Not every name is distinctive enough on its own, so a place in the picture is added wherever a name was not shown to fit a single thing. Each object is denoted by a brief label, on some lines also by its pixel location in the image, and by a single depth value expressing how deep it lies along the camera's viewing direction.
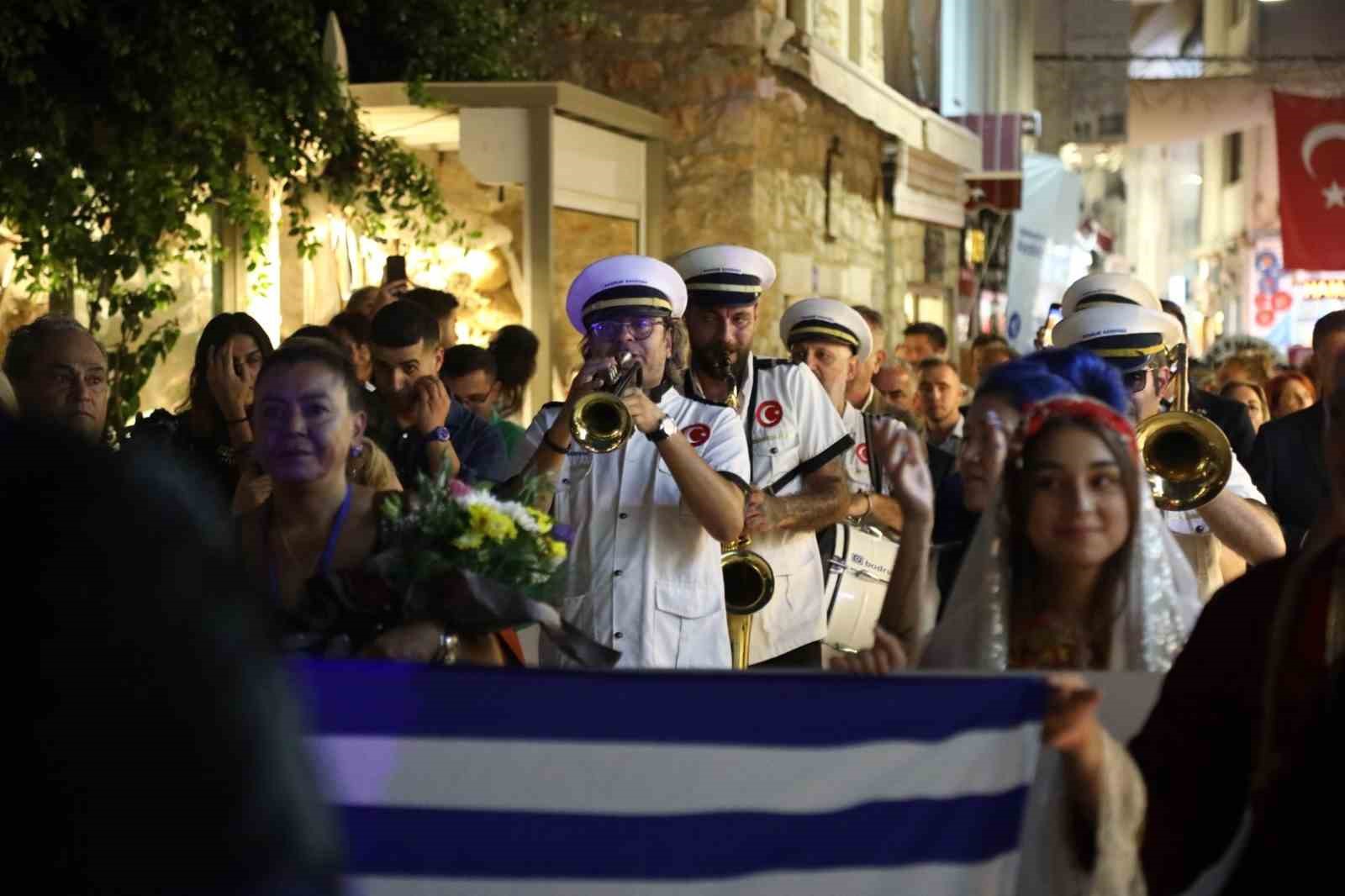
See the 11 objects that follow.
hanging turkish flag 17.59
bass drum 6.16
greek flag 3.07
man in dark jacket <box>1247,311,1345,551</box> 6.58
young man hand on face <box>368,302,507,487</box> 5.55
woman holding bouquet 3.73
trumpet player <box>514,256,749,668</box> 5.01
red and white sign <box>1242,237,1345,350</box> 33.09
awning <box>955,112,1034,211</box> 21.64
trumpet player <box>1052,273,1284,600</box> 5.11
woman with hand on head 5.60
